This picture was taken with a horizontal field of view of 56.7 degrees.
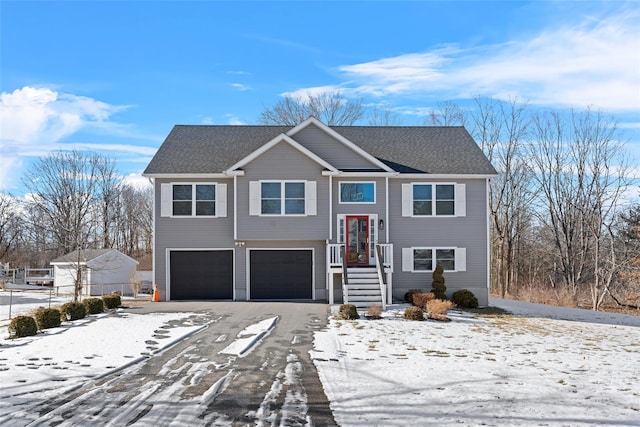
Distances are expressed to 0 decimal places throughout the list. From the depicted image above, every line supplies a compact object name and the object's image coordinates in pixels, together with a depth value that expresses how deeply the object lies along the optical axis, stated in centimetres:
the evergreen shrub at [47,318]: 1498
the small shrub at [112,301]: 1917
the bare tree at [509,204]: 3975
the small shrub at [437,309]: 1770
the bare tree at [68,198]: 5184
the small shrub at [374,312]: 1739
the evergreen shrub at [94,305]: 1773
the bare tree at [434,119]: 4503
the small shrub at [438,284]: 2270
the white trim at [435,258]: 2348
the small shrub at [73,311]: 1639
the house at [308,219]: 2250
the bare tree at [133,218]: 5650
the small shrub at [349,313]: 1712
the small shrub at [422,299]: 2033
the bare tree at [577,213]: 3588
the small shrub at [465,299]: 2269
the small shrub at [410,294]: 2233
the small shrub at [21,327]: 1391
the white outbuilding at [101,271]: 3719
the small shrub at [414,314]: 1723
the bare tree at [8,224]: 5806
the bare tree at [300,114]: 4312
